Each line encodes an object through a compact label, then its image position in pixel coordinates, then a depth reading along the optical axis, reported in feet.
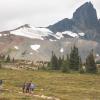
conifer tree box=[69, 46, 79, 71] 528.54
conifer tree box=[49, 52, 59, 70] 563.48
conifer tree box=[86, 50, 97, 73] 499.51
